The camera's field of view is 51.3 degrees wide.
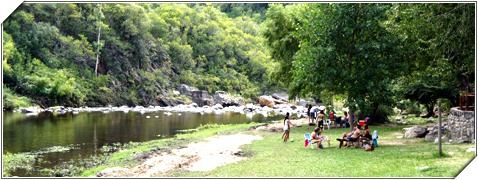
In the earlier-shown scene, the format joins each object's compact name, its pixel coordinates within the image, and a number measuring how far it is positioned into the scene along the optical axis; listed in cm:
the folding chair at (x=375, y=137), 1719
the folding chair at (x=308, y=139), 1783
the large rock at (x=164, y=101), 6625
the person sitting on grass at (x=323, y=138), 1766
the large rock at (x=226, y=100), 6906
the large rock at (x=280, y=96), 7514
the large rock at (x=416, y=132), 1941
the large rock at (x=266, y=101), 6794
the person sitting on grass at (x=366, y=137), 1680
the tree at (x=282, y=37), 2984
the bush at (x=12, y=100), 4714
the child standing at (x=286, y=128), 2061
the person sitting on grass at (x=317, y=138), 1752
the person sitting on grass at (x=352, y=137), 1698
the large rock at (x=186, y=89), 7188
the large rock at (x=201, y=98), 6950
